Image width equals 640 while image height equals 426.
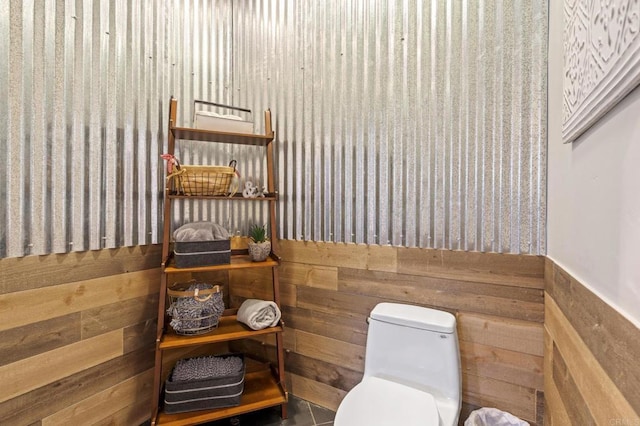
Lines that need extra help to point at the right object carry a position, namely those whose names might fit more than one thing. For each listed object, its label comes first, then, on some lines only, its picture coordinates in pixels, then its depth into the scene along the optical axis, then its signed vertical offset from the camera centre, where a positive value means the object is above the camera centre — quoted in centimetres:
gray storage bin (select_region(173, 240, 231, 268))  172 -24
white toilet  125 -77
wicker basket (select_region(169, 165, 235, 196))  178 +18
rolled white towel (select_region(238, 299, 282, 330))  185 -63
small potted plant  193 -22
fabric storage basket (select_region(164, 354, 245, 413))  169 -98
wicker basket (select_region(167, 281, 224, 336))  174 -56
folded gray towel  176 -13
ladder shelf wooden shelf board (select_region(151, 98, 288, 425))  168 -70
